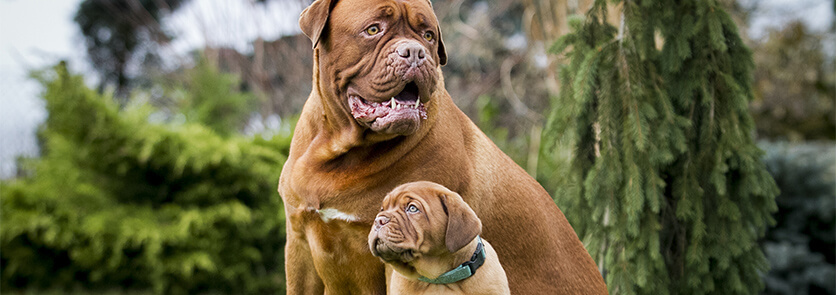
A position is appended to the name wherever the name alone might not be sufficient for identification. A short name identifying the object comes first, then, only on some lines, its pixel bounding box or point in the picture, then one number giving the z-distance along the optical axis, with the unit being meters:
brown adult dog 4.43
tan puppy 4.43
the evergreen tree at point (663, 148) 5.20
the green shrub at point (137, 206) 8.94
